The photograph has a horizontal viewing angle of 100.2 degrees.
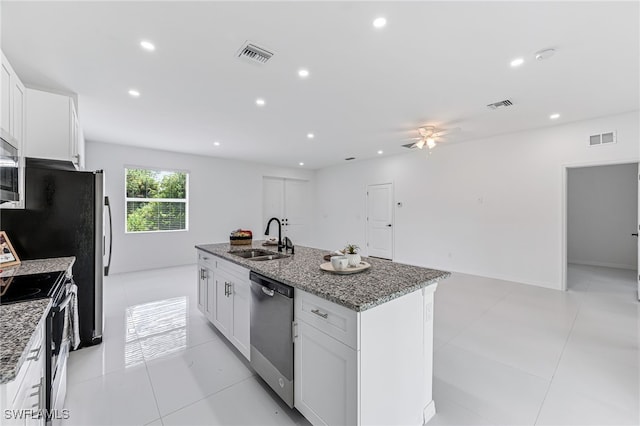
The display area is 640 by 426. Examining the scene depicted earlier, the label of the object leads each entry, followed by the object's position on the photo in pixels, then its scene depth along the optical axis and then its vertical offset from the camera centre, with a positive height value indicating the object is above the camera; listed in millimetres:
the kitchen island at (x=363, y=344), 1290 -698
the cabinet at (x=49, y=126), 2398 +822
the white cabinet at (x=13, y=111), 1732 +739
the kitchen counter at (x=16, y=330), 812 -449
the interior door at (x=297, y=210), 8359 +107
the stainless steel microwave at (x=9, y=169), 1629 +298
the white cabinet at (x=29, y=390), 834 -637
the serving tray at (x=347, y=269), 1805 -385
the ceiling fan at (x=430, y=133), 4215 +1326
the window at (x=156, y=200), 5641 +311
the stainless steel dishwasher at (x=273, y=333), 1651 -809
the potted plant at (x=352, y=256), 1920 -313
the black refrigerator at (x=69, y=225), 2252 -94
